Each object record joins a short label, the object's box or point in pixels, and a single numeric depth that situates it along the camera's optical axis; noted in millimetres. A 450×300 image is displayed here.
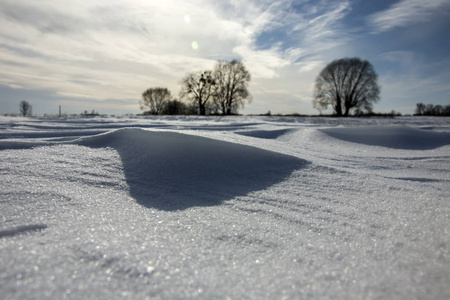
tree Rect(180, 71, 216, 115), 28688
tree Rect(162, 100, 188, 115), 41781
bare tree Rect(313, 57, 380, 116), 24203
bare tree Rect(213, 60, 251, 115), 28352
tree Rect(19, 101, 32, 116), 43625
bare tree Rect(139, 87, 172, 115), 39844
